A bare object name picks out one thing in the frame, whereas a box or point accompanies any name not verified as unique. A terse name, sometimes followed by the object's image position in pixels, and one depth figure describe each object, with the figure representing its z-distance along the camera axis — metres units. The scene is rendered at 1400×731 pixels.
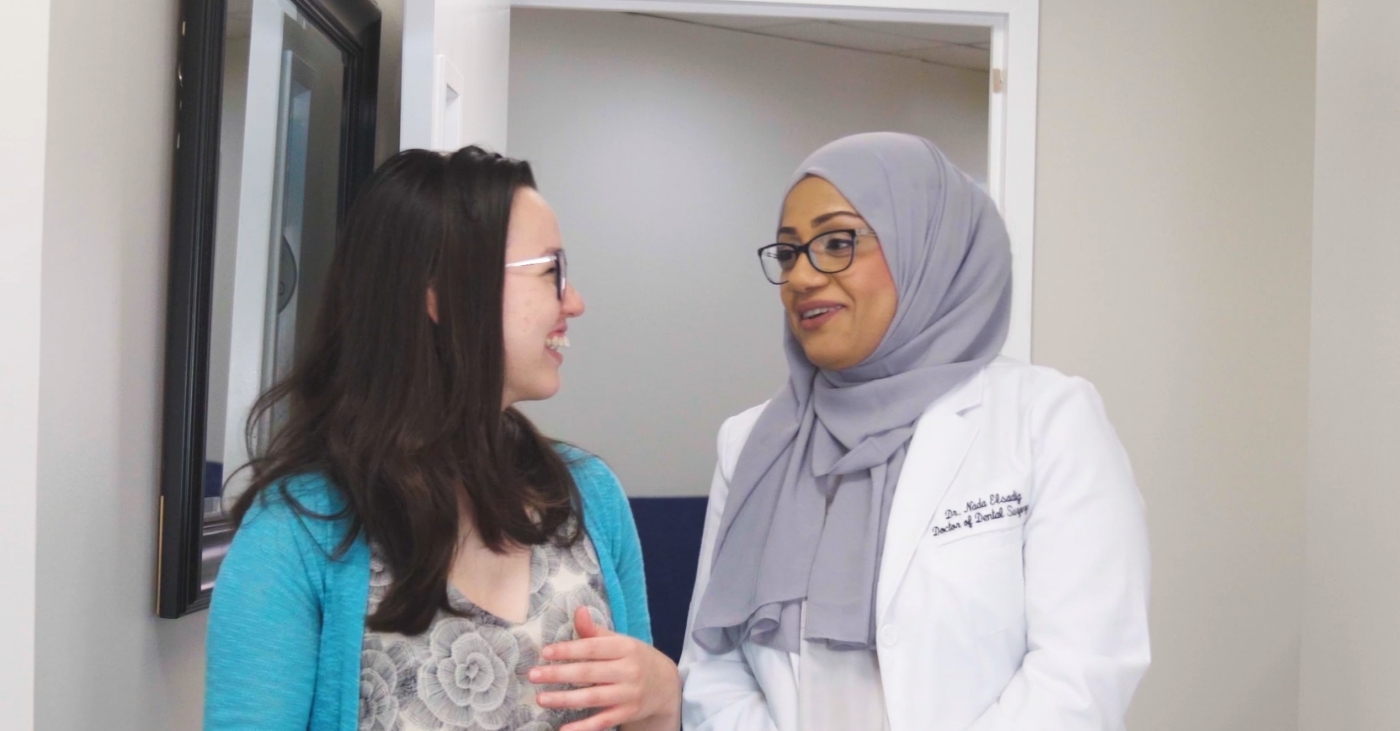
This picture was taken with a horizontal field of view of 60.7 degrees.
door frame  2.86
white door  1.90
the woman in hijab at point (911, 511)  1.33
